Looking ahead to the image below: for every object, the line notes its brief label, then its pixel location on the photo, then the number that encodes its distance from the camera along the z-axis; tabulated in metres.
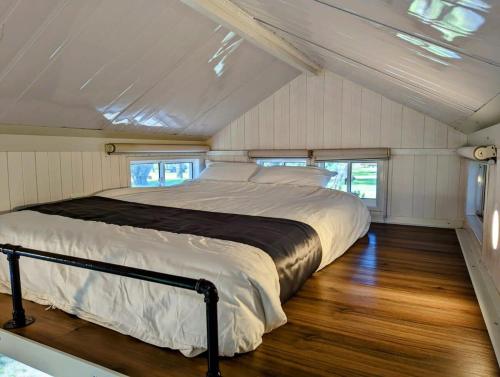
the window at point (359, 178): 4.29
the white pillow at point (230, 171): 4.28
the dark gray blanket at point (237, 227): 1.93
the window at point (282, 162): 4.67
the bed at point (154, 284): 1.54
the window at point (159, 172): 4.41
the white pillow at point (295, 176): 3.89
